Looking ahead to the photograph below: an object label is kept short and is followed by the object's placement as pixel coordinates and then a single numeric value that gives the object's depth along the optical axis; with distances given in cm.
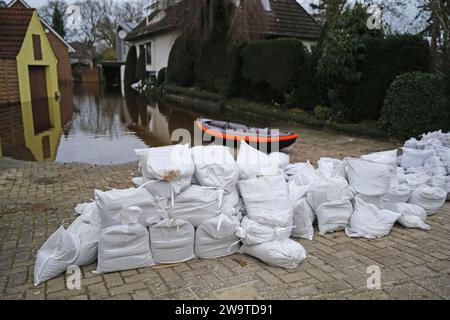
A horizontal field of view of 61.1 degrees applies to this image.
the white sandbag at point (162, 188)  333
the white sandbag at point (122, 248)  307
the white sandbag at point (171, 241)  322
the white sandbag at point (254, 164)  383
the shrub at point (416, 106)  897
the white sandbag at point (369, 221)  388
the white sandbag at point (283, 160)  530
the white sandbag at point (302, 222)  377
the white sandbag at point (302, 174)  454
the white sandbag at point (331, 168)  443
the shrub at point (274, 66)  1403
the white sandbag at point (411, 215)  409
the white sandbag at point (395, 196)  440
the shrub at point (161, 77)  2840
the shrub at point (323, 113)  1225
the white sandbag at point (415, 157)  577
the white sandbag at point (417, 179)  479
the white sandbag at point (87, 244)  316
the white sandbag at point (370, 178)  412
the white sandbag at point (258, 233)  335
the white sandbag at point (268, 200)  349
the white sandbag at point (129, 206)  308
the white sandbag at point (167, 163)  331
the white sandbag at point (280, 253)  320
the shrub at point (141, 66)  3294
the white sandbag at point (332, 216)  400
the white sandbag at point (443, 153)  556
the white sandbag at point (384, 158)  426
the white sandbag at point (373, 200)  414
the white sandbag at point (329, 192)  404
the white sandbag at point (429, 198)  450
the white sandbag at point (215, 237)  335
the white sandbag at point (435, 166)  531
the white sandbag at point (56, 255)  296
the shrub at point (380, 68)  1017
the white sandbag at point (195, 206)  332
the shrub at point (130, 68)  3584
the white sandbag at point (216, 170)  364
